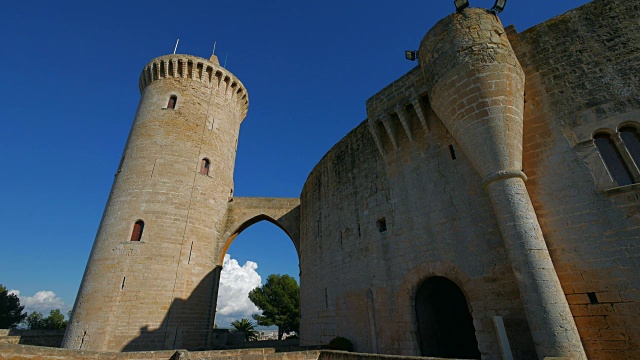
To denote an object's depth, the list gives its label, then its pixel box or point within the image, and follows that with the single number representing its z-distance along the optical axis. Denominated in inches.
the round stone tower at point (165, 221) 462.3
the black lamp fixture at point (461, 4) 275.3
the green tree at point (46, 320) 1380.2
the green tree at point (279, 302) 1182.1
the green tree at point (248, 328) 1006.4
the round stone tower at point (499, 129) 188.4
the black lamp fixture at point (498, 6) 274.7
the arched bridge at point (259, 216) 633.6
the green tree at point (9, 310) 1094.4
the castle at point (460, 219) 207.2
